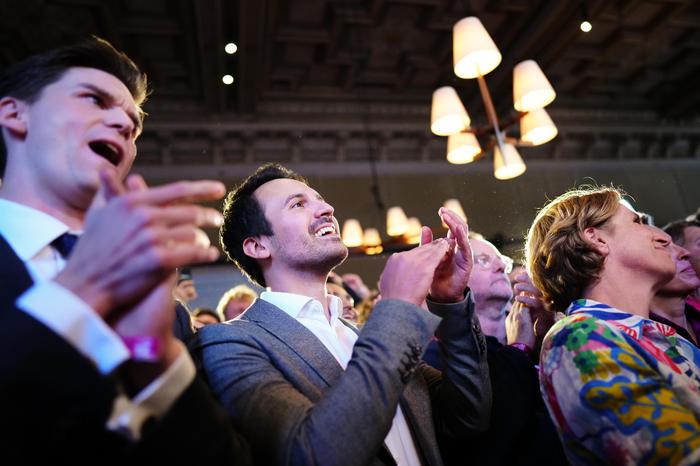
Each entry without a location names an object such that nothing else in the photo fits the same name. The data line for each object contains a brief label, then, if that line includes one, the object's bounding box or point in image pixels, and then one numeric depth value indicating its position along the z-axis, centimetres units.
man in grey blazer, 84
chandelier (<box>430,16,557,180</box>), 285
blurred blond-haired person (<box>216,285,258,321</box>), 307
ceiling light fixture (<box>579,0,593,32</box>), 435
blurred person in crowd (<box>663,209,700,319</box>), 226
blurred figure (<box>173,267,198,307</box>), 289
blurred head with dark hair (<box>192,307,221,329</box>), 310
